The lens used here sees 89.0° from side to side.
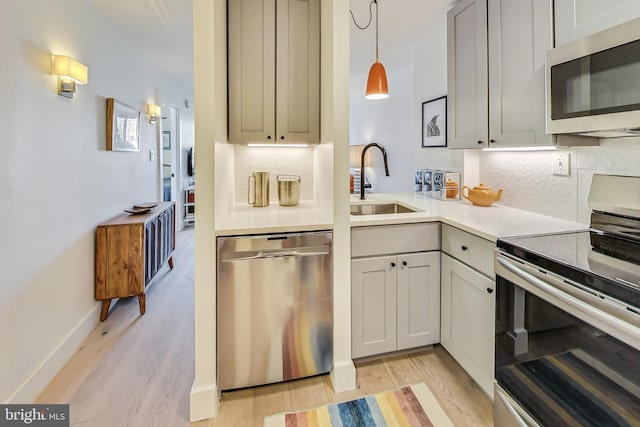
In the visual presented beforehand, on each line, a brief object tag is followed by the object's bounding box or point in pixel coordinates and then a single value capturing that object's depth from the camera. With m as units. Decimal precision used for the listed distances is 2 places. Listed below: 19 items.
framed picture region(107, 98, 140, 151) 2.73
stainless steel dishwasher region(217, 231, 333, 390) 1.59
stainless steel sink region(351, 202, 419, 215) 2.47
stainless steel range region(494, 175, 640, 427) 0.95
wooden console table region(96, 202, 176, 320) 2.53
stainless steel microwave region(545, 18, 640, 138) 1.12
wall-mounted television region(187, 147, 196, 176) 6.04
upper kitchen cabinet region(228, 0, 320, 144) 1.87
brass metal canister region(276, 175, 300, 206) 2.13
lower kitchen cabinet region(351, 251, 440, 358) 1.84
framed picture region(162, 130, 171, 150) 5.14
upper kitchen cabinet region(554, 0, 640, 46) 1.23
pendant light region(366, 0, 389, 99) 2.29
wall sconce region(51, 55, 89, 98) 1.93
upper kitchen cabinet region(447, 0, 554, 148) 1.62
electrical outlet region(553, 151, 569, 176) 1.78
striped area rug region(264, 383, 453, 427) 1.51
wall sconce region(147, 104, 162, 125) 3.82
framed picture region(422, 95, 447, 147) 2.77
